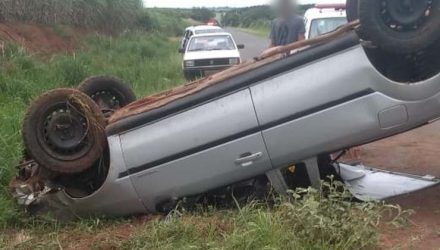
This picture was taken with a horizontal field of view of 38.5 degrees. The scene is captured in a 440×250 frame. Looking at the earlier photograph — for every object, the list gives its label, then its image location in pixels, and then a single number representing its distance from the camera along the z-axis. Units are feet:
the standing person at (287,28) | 26.19
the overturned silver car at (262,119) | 13.79
